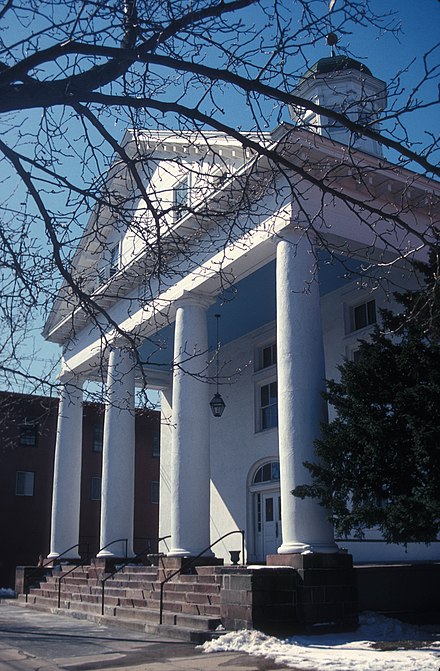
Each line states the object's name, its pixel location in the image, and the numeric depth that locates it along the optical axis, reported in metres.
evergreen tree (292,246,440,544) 11.05
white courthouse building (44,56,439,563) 13.69
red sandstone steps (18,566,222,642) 13.06
